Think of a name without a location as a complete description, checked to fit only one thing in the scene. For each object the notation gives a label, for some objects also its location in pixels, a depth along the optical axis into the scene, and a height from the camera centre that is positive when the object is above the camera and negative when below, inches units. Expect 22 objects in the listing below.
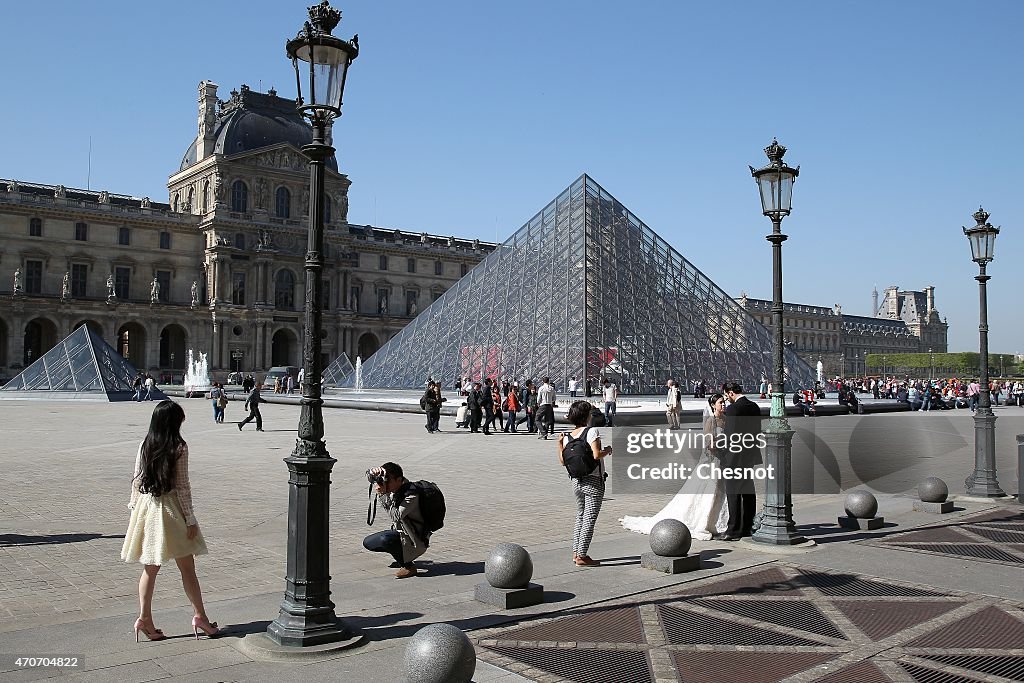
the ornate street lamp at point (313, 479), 179.6 -18.7
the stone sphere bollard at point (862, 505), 324.8 -42.7
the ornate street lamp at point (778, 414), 293.1 -8.3
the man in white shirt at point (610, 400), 819.9 -10.1
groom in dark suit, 299.7 -22.4
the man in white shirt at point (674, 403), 739.4 -11.5
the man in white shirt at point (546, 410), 765.9 -18.7
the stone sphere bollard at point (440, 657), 143.6 -44.4
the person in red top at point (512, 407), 866.1 -18.0
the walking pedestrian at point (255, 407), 775.7 -16.6
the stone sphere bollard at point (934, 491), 366.6 -42.2
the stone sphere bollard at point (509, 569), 213.2 -43.8
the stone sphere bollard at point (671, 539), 253.6 -43.5
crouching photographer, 247.3 -35.3
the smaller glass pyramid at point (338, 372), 1956.8 +38.1
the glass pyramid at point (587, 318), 1235.9 +108.0
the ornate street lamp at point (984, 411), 415.5 -10.2
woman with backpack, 257.8 -25.9
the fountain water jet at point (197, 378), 1728.1 +23.3
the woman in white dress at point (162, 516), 178.9 -26.5
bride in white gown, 304.5 -40.2
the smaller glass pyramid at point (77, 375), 1421.0 +20.7
